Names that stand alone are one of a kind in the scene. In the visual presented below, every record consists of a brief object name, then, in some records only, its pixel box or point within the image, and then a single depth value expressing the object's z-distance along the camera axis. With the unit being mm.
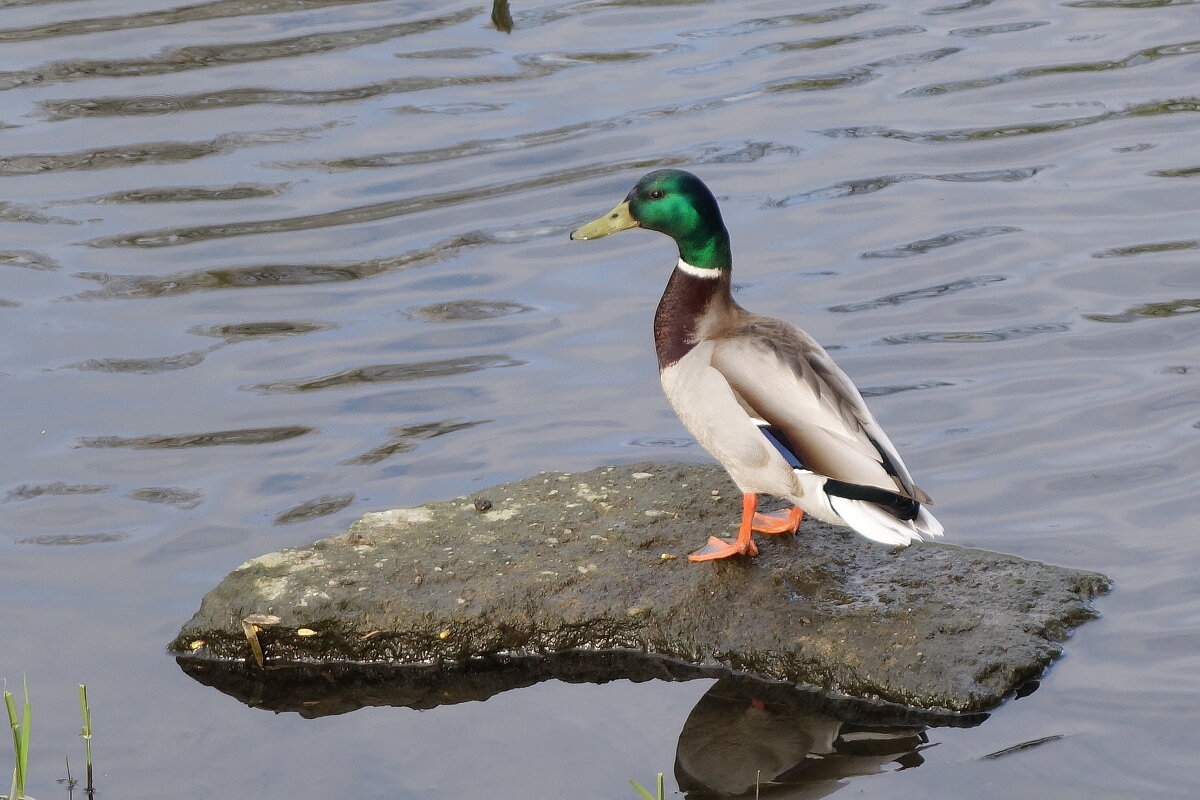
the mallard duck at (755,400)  8383
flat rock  8375
